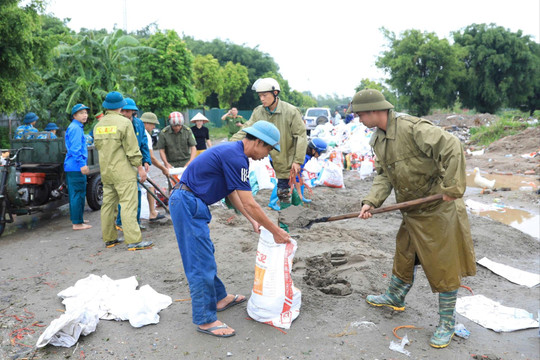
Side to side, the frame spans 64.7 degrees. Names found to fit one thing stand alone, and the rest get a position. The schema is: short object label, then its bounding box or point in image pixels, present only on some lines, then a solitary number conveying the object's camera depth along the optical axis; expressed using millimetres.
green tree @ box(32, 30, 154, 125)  16766
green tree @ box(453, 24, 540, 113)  32938
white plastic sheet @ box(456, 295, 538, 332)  3492
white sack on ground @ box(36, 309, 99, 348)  2944
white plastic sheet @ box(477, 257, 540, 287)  4523
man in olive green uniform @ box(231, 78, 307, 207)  4852
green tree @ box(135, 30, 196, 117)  21906
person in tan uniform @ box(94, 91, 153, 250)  5109
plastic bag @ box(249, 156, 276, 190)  8484
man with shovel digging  3117
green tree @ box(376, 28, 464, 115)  30844
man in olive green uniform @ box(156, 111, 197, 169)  6940
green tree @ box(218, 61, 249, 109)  37156
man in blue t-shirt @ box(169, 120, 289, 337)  2969
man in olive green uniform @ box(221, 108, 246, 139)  10718
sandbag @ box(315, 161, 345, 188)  9727
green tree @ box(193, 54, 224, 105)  32812
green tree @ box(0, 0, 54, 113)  8273
